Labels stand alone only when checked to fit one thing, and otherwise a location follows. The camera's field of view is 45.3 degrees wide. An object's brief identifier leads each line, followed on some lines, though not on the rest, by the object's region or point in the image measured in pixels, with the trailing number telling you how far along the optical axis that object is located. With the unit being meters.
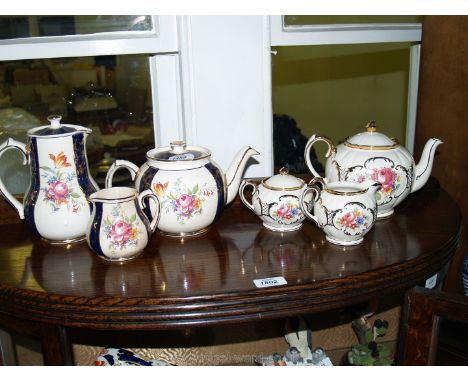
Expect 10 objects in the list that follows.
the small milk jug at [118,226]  0.86
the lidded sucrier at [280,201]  0.97
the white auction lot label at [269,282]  0.82
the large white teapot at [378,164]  0.99
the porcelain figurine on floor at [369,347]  1.17
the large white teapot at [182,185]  0.93
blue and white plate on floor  1.09
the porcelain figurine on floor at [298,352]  1.17
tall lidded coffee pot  0.92
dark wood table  0.79
